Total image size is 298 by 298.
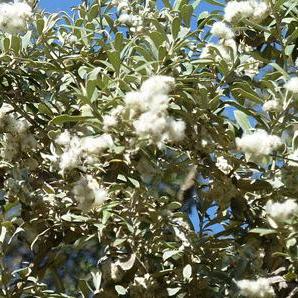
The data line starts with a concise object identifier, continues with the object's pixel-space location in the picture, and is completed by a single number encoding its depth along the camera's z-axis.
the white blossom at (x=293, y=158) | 2.08
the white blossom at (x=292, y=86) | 2.00
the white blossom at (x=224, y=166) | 2.24
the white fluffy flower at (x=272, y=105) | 2.05
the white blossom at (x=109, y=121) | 1.95
